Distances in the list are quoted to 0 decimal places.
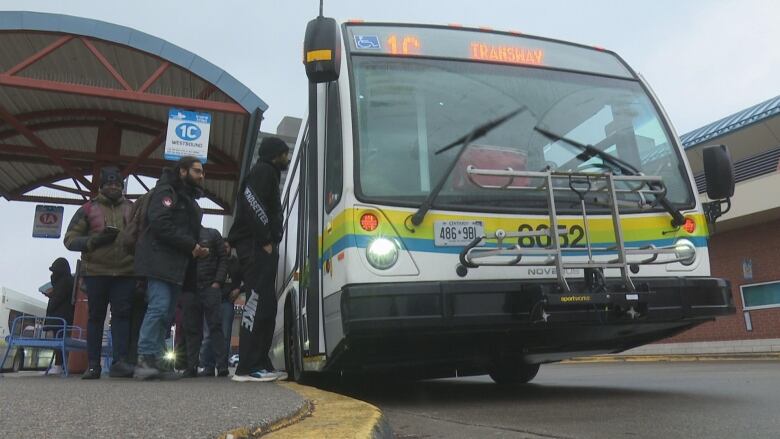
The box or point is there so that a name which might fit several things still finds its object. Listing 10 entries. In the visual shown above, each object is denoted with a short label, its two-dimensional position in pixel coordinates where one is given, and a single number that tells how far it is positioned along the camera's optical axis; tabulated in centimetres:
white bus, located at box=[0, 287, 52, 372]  896
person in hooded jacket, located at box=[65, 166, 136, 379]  517
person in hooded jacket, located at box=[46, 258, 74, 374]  842
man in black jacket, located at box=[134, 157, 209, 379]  478
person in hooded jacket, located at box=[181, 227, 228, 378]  651
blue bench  618
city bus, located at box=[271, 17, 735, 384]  375
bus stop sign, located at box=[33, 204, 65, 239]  1327
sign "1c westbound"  939
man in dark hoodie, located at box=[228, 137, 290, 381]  487
